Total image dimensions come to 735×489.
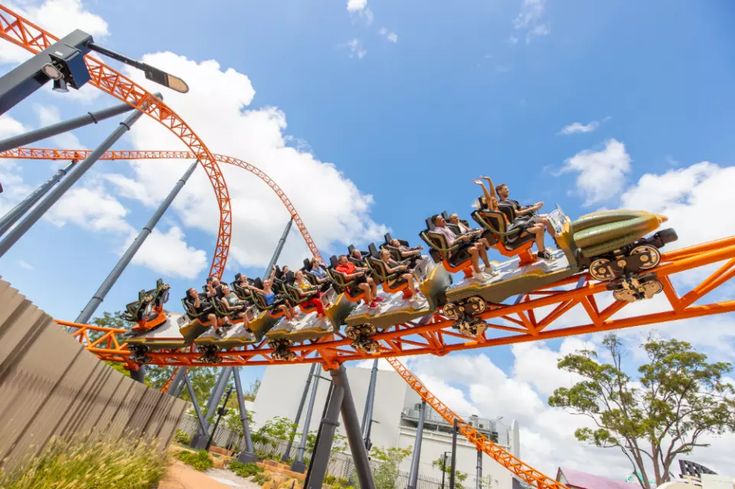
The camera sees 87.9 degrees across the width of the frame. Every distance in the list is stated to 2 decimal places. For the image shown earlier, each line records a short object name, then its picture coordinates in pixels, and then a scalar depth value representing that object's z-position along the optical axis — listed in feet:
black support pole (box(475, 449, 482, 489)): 39.83
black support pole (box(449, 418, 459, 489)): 25.55
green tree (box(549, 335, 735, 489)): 42.04
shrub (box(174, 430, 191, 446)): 61.70
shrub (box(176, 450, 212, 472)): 37.01
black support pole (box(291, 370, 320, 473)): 48.11
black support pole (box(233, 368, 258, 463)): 45.57
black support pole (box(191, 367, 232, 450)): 47.64
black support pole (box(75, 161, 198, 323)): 34.31
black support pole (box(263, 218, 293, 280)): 57.12
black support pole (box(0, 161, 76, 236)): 39.03
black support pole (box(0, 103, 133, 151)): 23.76
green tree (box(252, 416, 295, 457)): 68.39
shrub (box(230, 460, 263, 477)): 40.63
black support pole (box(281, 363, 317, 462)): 59.21
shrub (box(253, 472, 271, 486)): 39.04
